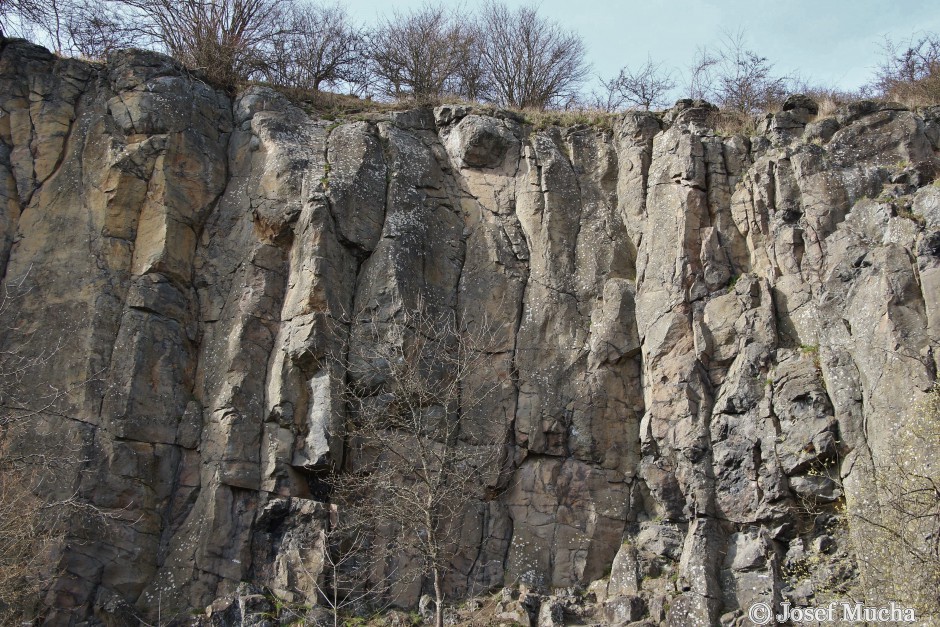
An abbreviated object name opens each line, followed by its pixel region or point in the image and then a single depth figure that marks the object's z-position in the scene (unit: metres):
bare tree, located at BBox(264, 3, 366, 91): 23.38
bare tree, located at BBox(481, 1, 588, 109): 26.64
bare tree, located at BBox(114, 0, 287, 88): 21.83
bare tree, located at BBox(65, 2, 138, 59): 23.00
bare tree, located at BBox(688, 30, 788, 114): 23.34
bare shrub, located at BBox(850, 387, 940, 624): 12.38
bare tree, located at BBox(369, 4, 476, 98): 25.67
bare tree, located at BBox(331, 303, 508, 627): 15.93
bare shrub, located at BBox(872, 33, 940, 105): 20.70
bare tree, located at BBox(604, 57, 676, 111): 26.22
